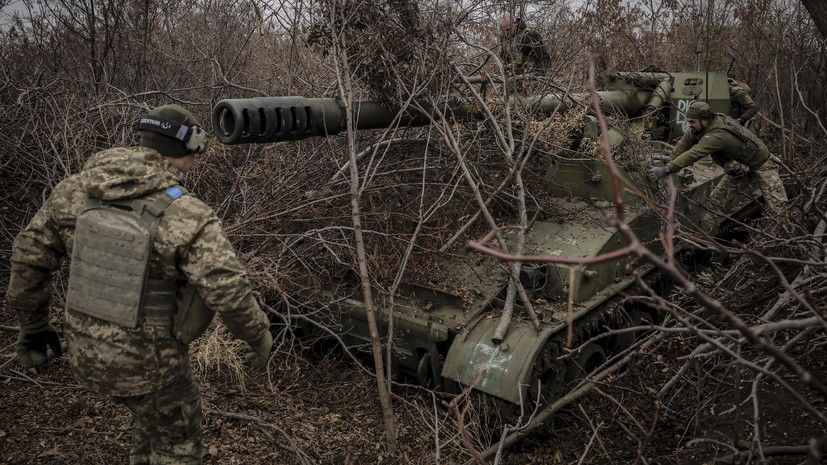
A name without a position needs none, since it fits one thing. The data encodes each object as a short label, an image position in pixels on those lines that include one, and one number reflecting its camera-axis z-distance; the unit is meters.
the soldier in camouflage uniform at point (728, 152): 5.66
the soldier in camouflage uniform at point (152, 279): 2.64
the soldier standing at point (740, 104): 7.84
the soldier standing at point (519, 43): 5.25
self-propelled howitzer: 3.71
